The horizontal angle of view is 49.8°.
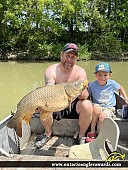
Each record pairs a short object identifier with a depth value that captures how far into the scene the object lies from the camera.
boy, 1.92
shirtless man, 1.75
